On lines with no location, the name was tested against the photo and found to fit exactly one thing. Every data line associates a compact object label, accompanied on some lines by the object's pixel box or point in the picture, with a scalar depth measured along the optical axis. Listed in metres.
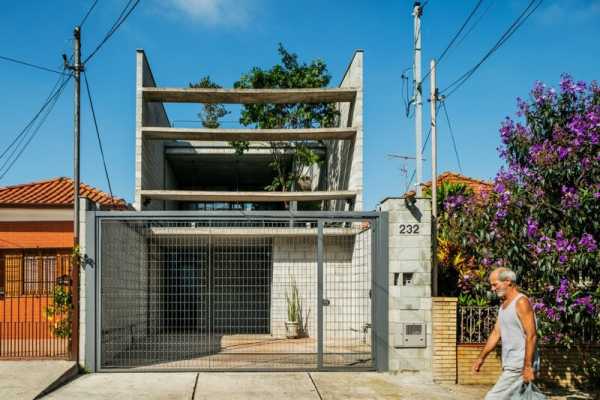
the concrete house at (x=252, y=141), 15.96
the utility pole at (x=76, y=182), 9.12
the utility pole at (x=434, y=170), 9.94
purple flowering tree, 7.69
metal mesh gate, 9.42
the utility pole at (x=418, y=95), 13.58
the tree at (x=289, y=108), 18.56
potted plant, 14.11
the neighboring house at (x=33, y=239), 13.40
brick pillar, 8.99
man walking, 5.28
